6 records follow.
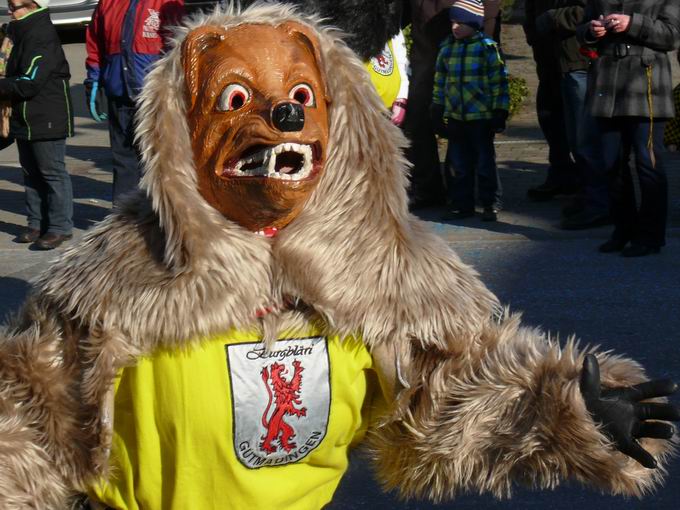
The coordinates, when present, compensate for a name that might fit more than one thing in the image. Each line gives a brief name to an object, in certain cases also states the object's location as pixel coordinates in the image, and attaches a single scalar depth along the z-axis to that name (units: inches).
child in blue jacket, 298.2
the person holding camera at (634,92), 254.1
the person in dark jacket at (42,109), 294.4
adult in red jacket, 265.7
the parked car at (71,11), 642.8
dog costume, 92.4
